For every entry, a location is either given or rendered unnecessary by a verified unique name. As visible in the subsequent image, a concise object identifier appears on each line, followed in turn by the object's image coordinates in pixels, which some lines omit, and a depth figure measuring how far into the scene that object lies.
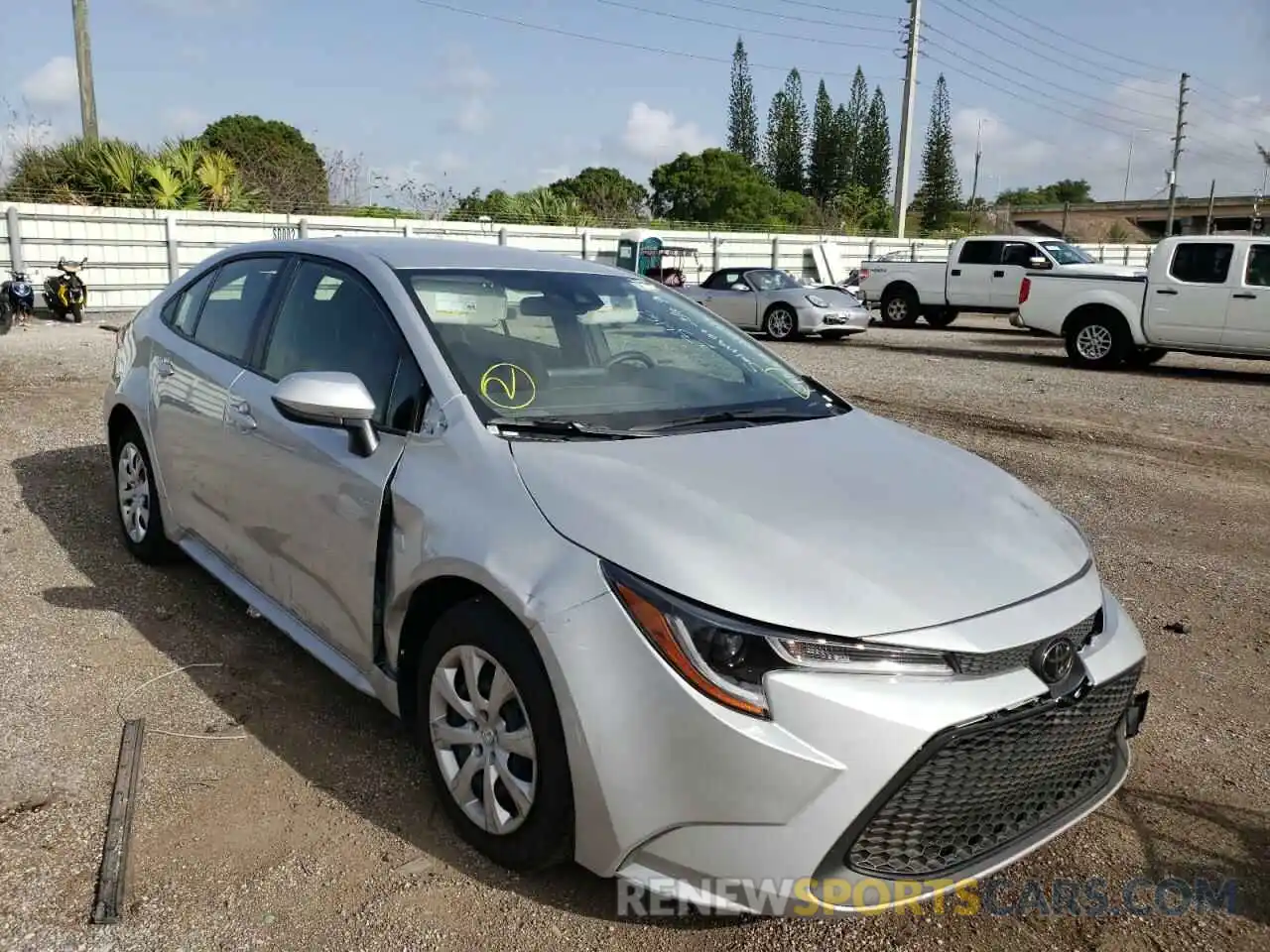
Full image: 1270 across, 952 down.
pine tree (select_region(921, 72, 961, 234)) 71.62
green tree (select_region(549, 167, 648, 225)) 33.19
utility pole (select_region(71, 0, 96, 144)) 23.28
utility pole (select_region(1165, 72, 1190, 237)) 64.64
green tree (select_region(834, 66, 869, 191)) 78.06
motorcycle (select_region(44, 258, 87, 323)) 16.52
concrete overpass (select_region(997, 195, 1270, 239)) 87.19
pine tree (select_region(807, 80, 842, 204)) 77.75
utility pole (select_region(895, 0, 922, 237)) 36.19
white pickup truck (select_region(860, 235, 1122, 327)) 19.31
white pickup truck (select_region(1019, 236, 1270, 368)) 12.81
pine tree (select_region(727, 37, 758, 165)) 75.06
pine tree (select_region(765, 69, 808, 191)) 76.56
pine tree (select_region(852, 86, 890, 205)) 79.88
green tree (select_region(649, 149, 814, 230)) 63.53
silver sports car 17.25
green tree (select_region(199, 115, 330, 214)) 23.97
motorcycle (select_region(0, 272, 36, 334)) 15.56
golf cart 25.55
